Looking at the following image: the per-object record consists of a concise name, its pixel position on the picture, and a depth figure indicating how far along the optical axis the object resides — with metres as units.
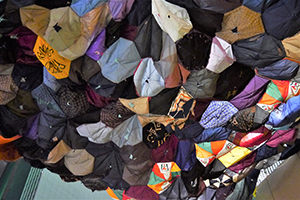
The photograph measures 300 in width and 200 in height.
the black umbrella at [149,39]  3.47
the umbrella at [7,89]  4.29
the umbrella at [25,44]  3.80
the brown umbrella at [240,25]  3.17
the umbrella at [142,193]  5.88
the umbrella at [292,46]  3.26
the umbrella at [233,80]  3.77
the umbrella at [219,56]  3.45
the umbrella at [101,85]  3.92
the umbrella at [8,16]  3.40
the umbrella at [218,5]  3.08
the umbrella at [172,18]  3.20
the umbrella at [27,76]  4.21
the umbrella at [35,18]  3.43
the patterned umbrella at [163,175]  5.45
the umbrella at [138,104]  4.19
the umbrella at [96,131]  4.70
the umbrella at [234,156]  5.21
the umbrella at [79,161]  5.25
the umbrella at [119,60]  3.63
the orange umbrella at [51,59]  3.80
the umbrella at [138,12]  3.35
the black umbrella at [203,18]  3.16
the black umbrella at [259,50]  3.33
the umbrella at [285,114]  4.45
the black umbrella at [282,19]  3.03
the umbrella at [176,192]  5.82
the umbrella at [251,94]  3.99
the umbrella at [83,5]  3.34
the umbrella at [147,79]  3.74
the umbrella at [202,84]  3.80
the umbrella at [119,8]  3.33
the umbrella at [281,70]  3.62
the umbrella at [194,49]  3.42
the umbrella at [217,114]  4.30
